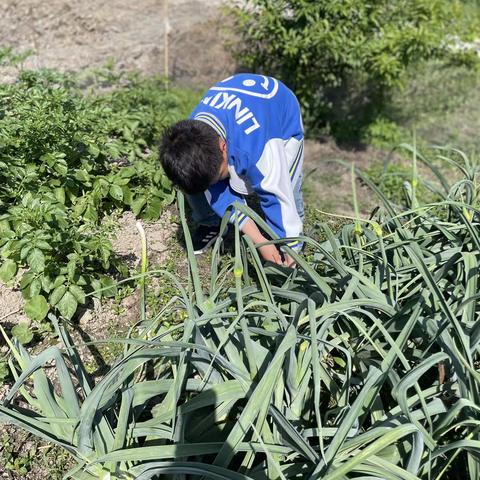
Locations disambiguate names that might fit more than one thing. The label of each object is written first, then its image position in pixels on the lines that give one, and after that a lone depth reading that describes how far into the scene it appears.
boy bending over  2.13
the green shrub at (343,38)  4.08
